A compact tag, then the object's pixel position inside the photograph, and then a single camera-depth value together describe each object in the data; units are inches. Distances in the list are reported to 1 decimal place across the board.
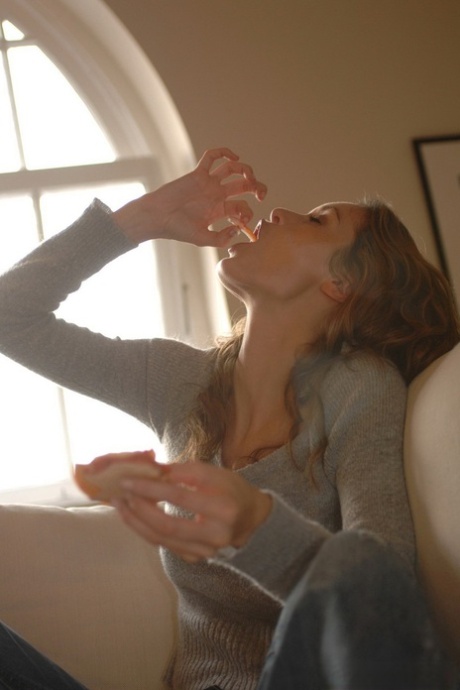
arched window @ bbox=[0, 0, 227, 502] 110.8
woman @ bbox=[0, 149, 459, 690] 51.2
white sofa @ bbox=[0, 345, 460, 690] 65.3
